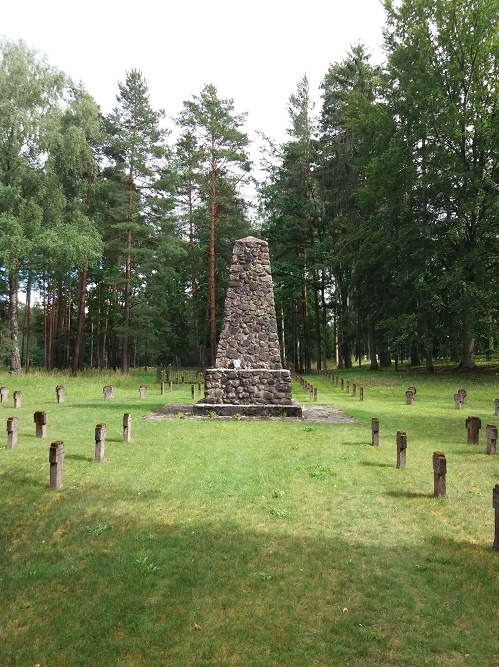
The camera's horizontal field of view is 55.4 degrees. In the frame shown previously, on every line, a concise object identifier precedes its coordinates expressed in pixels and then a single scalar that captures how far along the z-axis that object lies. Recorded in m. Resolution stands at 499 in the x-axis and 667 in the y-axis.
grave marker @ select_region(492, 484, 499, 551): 5.13
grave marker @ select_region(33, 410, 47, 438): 10.55
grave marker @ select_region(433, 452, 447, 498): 6.69
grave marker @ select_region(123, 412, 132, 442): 10.54
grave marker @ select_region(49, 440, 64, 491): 6.90
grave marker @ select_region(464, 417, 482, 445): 10.42
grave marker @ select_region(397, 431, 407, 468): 8.32
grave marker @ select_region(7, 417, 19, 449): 9.58
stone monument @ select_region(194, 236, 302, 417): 15.28
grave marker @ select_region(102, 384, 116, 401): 18.50
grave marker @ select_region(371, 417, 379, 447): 10.38
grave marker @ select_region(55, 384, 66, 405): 17.00
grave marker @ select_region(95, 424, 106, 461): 8.49
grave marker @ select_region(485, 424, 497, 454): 9.45
